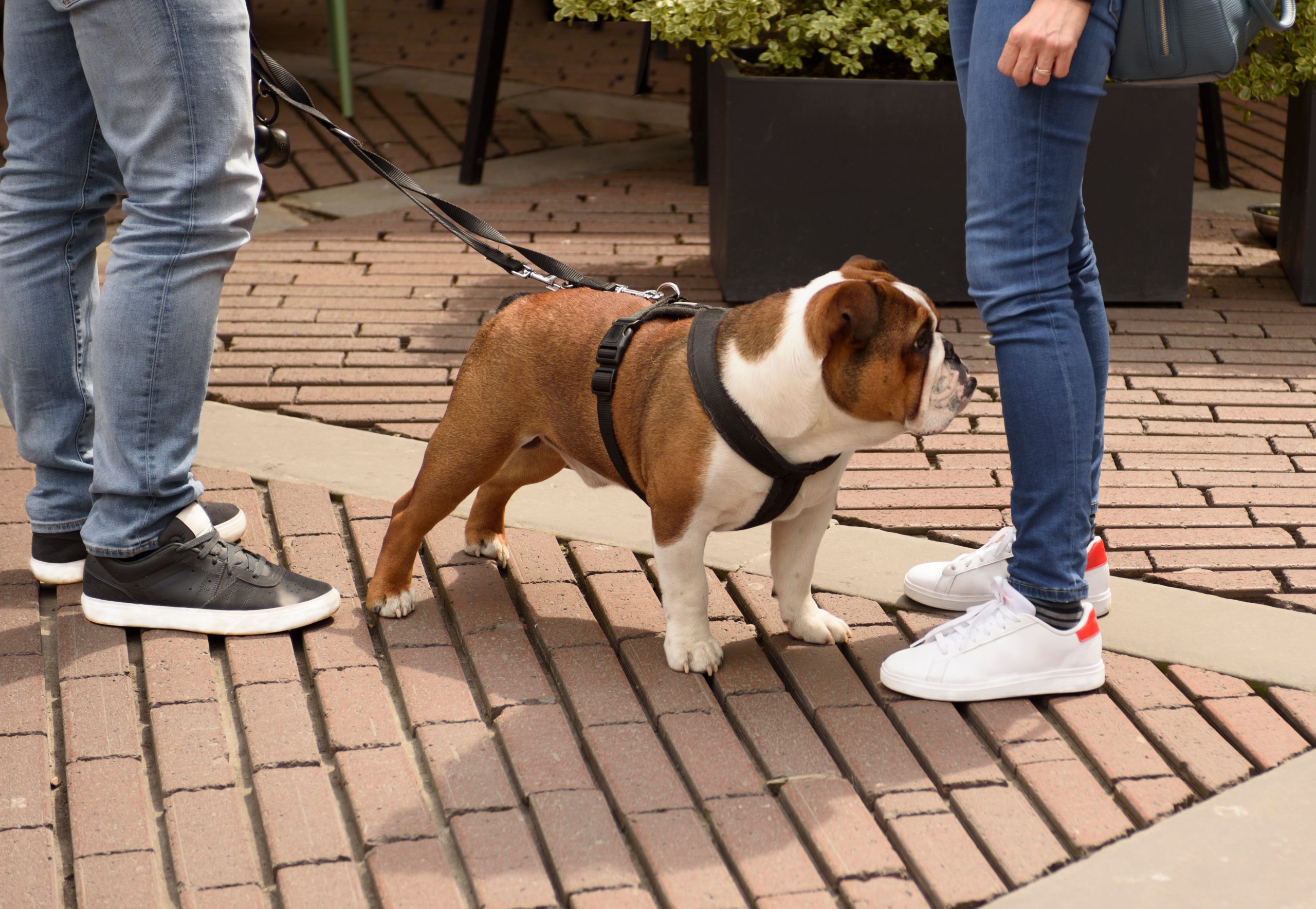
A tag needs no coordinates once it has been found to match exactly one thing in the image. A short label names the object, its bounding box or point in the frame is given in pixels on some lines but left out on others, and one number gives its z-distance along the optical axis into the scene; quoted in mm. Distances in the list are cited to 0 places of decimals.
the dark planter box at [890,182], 10867
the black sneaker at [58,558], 6719
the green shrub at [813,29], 10453
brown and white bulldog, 5473
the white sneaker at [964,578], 6691
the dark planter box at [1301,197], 11102
